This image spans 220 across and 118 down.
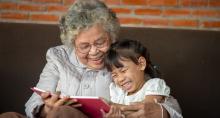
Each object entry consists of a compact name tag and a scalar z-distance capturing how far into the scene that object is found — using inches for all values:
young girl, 85.8
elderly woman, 92.6
